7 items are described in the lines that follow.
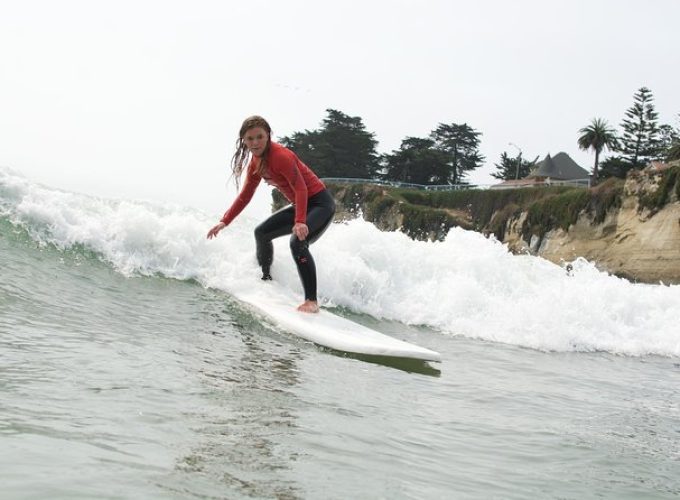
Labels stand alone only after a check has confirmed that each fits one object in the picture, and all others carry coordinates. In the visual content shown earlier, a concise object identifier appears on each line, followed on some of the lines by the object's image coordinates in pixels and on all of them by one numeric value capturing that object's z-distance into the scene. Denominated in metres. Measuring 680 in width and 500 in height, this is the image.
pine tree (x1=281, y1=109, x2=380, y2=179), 62.91
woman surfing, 5.34
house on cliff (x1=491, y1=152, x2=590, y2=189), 56.06
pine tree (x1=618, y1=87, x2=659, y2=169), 46.53
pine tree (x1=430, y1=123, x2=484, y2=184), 66.44
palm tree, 47.16
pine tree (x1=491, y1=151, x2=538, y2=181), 74.00
